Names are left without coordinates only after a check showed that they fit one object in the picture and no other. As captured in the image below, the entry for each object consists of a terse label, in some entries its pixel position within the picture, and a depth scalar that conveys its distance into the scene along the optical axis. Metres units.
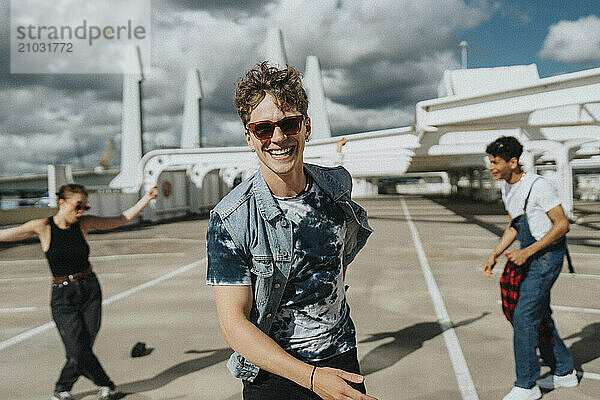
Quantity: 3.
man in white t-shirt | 3.69
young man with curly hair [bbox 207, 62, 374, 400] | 1.55
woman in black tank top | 3.88
